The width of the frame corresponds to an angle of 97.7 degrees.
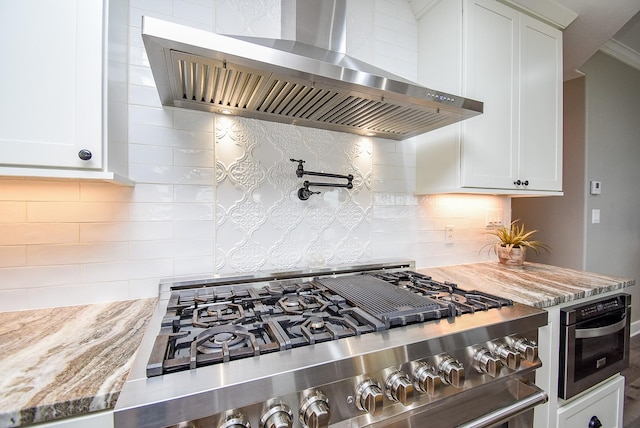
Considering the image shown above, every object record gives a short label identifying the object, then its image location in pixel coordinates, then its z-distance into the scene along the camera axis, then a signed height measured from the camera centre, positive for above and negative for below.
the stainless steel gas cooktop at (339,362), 0.58 -0.36
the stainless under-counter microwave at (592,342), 1.22 -0.61
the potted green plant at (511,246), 1.83 -0.23
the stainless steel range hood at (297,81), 0.79 +0.44
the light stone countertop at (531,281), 1.24 -0.37
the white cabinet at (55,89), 0.73 +0.32
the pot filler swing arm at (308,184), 1.38 +0.14
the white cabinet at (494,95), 1.48 +0.66
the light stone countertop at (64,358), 0.55 -0.38
